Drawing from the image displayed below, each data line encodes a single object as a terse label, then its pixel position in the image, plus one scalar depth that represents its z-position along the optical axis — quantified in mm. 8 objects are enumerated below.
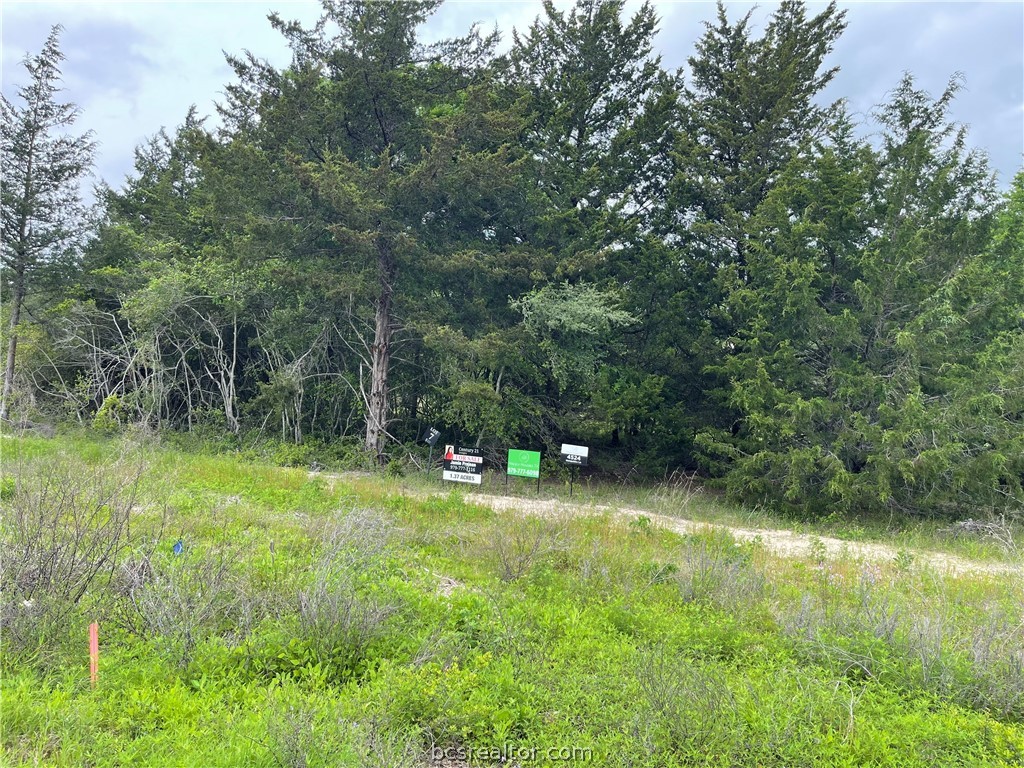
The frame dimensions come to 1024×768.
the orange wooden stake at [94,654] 3236
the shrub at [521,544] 6109
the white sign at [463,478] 11336
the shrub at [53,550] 3742
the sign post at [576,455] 11258
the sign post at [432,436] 12633
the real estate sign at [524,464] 11312
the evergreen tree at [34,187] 17188
